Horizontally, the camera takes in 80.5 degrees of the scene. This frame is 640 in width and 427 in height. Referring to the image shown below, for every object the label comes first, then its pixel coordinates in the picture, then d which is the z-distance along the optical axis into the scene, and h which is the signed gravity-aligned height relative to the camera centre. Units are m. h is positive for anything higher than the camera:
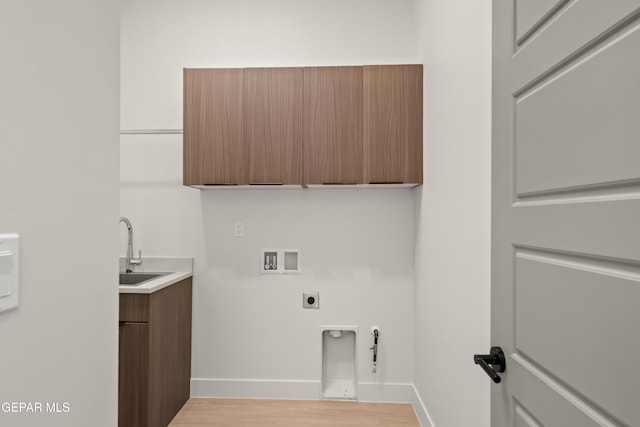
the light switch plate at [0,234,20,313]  0.57 -0.09
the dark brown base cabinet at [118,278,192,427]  2.06 -0.83
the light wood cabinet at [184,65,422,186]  2.46 +0.58
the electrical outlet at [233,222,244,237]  2.81 -0.11
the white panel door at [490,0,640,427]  0.61 +0.01
